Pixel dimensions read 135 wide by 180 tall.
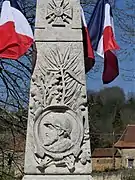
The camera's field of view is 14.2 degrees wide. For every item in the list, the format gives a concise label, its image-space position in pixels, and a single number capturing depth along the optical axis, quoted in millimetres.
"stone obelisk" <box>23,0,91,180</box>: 6887
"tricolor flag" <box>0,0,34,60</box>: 7301
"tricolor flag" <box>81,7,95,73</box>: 7656
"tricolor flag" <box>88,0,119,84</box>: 8023
